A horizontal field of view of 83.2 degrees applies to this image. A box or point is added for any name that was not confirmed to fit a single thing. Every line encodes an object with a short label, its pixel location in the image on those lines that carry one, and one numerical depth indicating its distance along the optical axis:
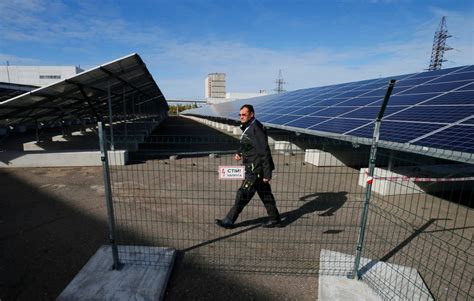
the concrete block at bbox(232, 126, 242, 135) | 20.19
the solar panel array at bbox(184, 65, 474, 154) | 4.60
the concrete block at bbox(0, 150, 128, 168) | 8.91
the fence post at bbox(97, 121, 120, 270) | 2.85
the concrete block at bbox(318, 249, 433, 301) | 3.08
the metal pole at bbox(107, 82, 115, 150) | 9.15
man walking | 4.09
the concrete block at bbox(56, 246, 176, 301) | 2.99
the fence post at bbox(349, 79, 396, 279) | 2.69
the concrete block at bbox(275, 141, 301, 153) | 12.25
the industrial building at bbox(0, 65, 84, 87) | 62.59
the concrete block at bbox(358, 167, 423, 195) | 6.40
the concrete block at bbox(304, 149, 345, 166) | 9.38
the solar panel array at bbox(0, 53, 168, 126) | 7.98
